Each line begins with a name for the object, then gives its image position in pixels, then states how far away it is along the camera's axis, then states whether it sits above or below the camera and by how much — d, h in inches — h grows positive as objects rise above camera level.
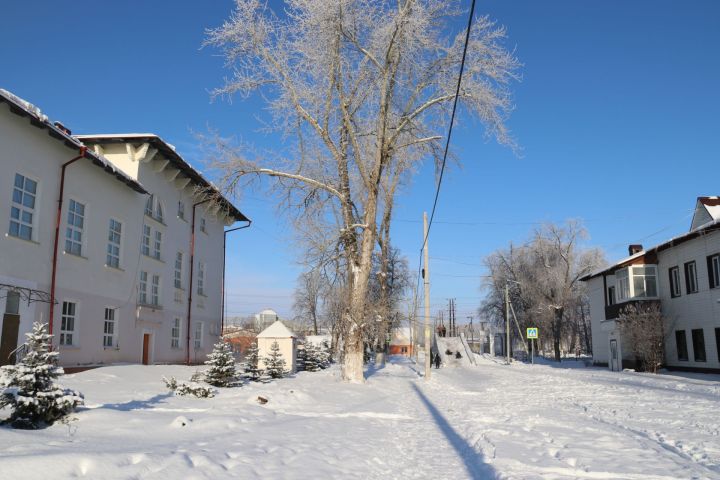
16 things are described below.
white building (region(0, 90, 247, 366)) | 686.5 +144.1
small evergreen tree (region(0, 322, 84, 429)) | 317.7 -25.4
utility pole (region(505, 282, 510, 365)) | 2210.1 +12.0
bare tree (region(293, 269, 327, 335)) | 930.1 +93.6
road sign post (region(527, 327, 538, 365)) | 1984.5 +25.3
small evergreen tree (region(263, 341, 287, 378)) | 987.3 -36.4
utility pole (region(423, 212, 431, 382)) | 1186.6 +65.4
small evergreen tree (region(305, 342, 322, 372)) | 1396.4 -38.7
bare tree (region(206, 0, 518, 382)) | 829.2 +354.4
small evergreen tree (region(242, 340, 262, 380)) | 898.7 -36.9
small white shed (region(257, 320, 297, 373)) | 1149.8 +2.1
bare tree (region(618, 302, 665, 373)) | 1264.8 +14.8
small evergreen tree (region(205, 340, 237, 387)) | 725.3 -30.0
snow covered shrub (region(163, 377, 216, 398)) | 581.4 -46.2
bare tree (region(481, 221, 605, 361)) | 2221.9 +244.6
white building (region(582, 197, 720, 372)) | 1184.8 +110.3
